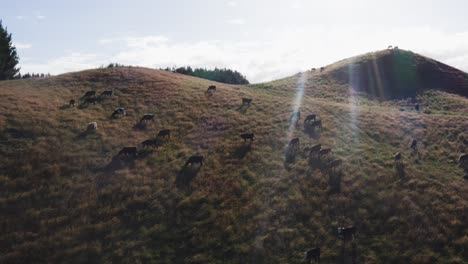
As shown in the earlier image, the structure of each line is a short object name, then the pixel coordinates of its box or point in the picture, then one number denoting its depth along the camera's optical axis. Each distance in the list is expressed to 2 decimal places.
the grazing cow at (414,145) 38.08
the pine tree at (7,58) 82.00
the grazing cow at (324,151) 34.84
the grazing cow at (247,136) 37.97
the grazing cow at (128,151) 34.47
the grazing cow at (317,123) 43.07
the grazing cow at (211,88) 57.84
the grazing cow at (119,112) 45.06
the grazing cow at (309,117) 44.25
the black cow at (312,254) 21.83
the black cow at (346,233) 23.48
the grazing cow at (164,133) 39.45
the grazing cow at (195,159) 32.91
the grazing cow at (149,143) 36.54
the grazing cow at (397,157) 34.75
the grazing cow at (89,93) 51.50
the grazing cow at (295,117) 44.59
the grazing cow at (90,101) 49.12
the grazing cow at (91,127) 39.62
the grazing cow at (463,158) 35.09
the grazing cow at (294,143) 36.91
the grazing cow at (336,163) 32.88
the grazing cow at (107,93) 52.40
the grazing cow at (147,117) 43.87
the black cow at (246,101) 51.29
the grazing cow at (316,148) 35.31
